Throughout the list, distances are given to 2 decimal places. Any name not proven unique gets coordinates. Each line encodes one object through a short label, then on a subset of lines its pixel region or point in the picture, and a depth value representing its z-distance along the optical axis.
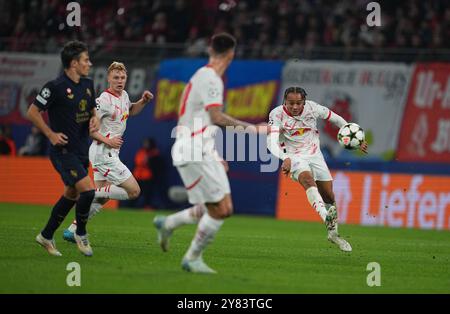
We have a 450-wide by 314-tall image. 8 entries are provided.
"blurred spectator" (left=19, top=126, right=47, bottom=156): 27.39
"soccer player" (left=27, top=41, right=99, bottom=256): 11.53
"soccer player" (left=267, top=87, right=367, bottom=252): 14.34
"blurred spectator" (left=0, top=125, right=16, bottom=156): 27.38
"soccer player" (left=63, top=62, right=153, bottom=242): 14.27
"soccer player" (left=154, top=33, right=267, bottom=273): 10.03
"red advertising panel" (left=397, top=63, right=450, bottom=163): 22.86
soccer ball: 14.06
